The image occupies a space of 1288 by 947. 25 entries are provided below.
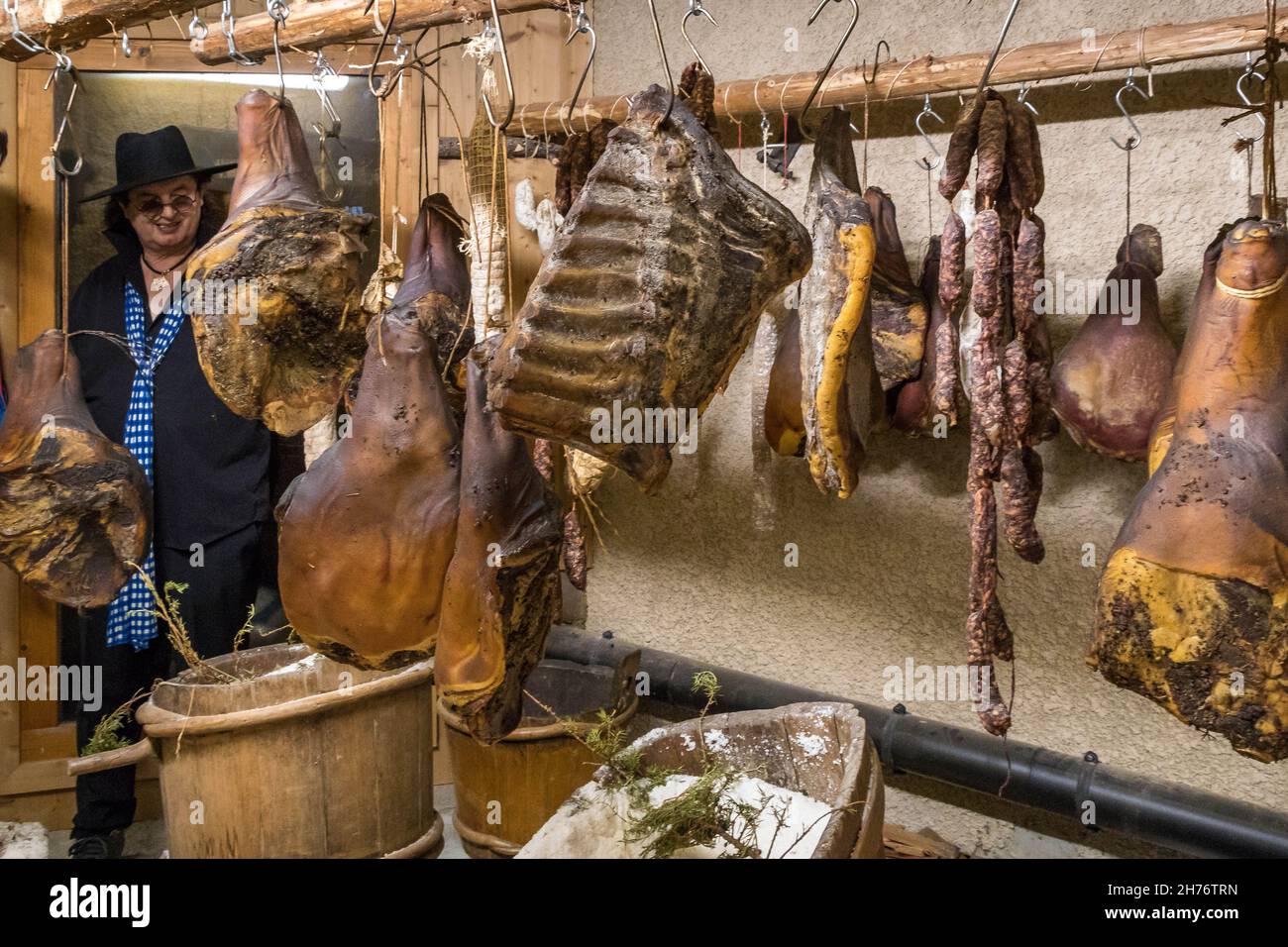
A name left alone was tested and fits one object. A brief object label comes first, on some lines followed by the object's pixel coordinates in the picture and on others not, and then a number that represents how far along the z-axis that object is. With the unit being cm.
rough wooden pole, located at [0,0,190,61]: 243
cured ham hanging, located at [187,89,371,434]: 233
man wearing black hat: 409
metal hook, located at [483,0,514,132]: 163
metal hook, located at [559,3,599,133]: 181
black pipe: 279
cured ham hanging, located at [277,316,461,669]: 200
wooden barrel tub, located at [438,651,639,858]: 367
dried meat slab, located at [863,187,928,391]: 301
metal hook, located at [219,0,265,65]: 224
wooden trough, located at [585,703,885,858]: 278
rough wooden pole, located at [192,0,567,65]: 240
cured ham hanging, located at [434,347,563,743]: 193
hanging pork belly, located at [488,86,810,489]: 164
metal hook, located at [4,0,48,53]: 250
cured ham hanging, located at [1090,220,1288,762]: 177
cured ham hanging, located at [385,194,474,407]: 261
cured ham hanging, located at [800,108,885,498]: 207
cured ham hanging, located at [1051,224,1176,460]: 252
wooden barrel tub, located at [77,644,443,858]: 318
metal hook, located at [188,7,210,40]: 251
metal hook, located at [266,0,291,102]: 222
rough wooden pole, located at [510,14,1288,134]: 237
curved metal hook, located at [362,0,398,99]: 204
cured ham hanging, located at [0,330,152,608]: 287
